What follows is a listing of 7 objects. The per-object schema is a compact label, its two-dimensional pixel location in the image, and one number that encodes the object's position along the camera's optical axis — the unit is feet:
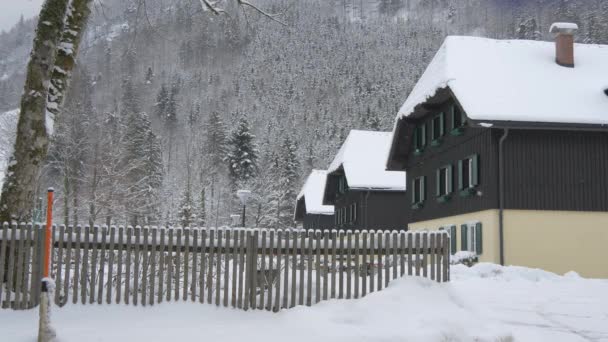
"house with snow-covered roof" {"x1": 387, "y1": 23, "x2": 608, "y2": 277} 66.85
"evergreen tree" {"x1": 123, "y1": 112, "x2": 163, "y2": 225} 121.69
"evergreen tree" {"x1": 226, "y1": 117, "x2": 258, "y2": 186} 249.14
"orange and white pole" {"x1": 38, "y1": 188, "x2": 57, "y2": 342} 22.84
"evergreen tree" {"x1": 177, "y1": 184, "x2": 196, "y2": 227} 181.52
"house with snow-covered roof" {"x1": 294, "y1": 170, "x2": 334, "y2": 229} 167.02
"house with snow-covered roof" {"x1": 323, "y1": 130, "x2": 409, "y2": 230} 119.44
